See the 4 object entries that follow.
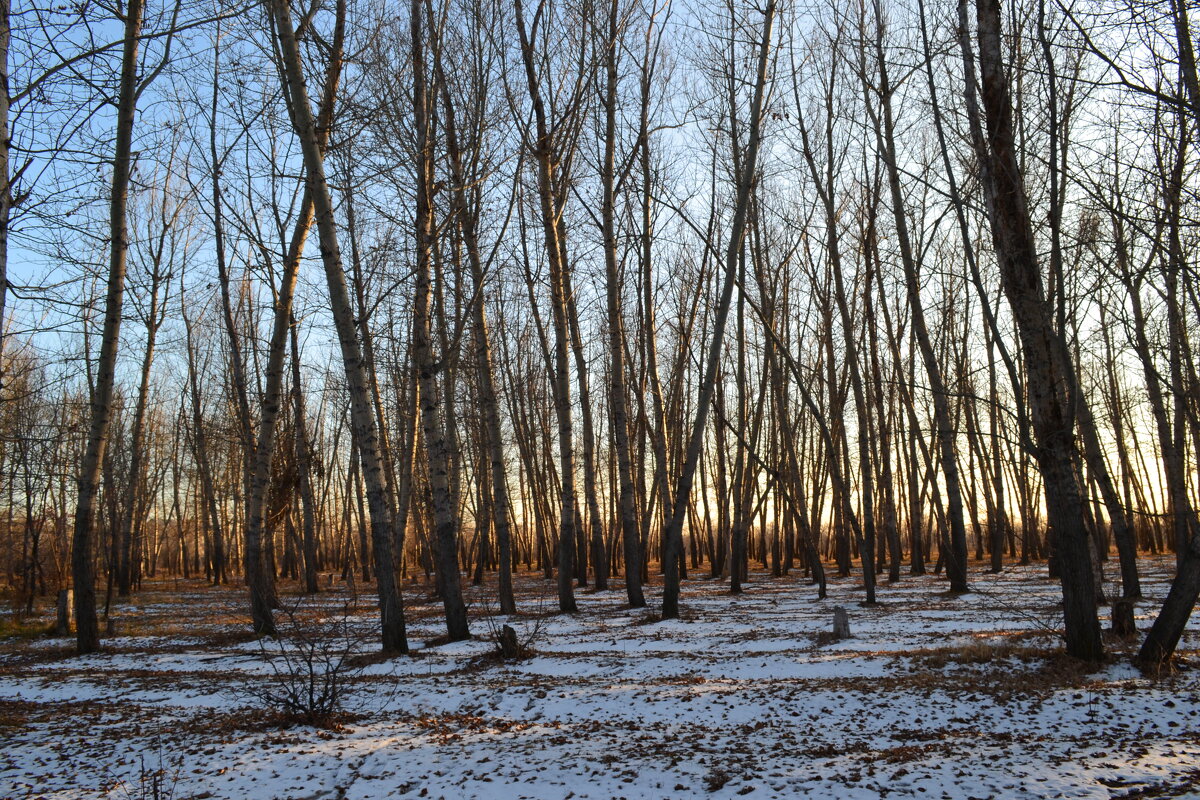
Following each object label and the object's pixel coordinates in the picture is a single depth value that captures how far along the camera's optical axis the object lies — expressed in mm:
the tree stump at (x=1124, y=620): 7125
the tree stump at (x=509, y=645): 8086
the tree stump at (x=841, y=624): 8445
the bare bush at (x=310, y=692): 5438
